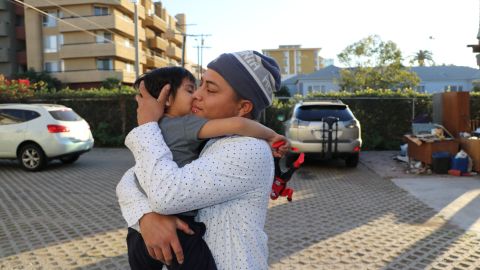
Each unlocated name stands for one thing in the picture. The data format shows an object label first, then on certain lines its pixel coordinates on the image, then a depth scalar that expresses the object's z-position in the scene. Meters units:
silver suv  10.52
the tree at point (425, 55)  87.69
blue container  9.71
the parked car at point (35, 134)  10.86
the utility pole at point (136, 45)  30.17
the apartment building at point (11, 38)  49.09
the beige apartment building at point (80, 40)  47.78
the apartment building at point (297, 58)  132.50
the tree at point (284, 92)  56.68
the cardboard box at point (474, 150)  9.69
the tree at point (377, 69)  42.09
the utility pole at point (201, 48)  64.84
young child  1.42
